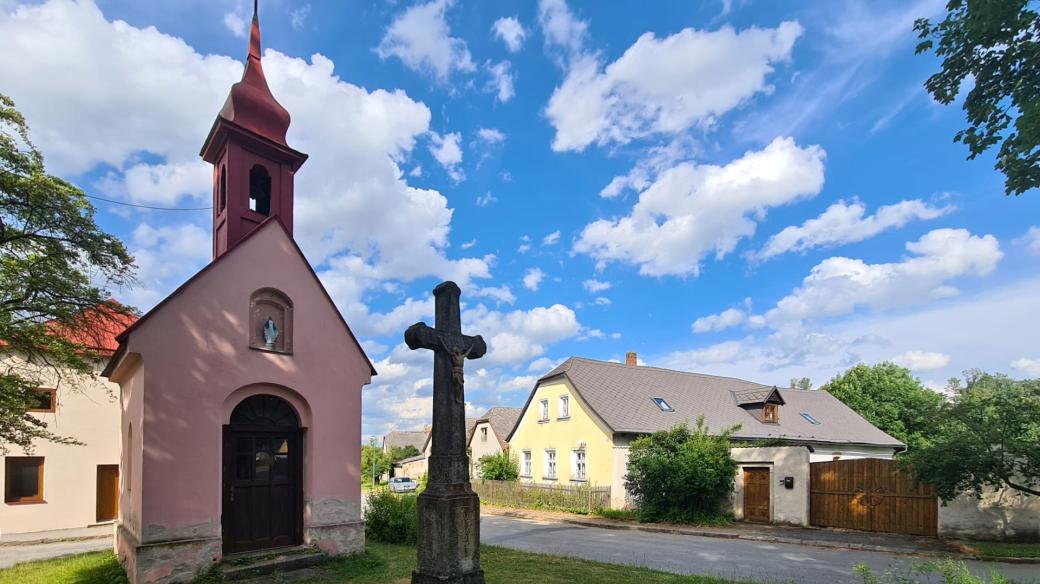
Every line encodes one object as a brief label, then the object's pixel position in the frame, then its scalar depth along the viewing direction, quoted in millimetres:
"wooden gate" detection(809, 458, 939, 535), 16406
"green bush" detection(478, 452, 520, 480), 31156
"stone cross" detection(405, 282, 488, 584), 7555
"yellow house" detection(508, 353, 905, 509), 24875
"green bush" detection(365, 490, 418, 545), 13977
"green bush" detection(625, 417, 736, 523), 20094
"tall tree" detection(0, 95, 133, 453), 9789
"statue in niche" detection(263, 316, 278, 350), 11344
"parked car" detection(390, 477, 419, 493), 41188
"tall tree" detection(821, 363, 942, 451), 41875
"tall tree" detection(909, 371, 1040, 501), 13242
